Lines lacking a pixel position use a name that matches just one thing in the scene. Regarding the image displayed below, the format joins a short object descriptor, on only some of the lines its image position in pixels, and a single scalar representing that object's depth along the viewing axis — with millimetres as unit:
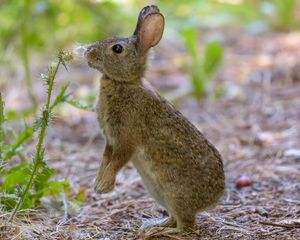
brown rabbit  7602
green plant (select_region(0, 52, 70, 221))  6914
